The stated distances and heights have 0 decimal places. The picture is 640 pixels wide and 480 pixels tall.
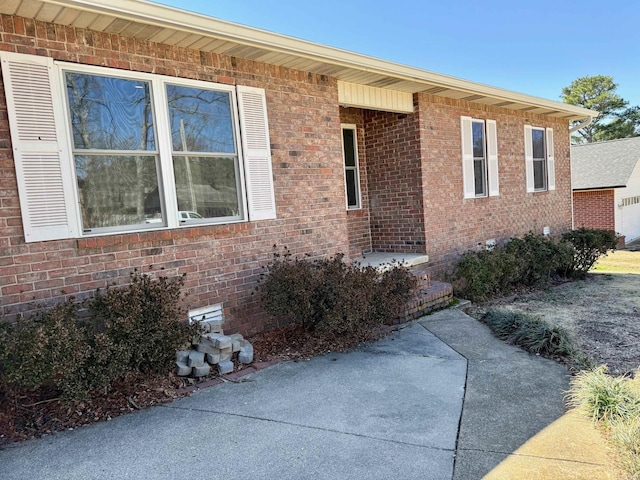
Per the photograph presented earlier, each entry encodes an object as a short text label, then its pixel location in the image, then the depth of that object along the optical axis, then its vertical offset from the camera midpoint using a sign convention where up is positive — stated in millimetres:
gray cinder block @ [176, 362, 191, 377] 3947 -1454
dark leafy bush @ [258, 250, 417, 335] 4605 -1053
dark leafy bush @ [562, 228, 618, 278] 9500 -1486
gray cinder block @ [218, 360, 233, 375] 4090 -1524
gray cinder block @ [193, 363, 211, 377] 3982 -1493
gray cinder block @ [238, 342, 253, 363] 4324 -1500
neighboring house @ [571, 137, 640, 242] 17578 -444
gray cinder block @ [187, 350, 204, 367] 3994 -1393
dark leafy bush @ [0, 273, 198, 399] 3119 -952
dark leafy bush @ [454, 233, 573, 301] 7203 -1443
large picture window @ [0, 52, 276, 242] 3678 +696
